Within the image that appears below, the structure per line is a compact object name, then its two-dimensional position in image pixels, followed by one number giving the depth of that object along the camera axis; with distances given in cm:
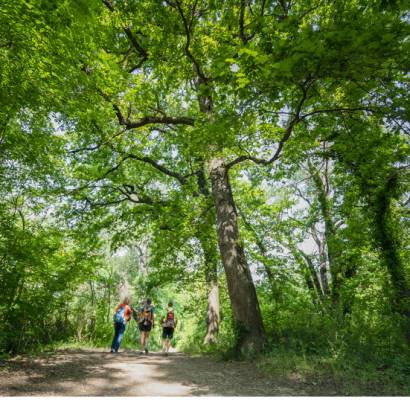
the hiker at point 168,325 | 1022
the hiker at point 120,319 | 844
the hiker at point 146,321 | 938
